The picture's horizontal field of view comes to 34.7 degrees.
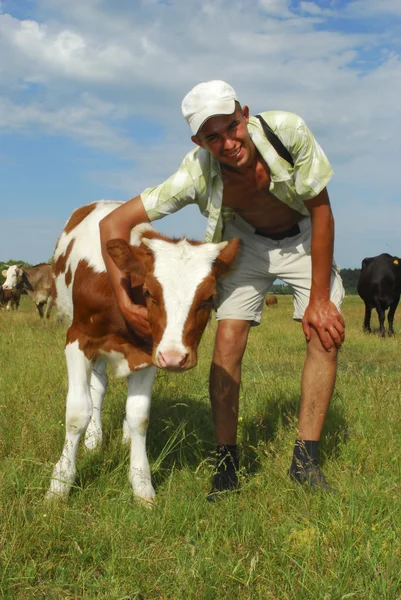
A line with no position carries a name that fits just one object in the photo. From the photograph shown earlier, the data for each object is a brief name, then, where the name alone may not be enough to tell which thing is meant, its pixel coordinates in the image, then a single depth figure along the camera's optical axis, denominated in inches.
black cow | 684.1
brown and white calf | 134.3
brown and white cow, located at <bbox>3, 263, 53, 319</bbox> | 856.3
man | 143.8
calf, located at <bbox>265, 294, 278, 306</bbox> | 1322.5
